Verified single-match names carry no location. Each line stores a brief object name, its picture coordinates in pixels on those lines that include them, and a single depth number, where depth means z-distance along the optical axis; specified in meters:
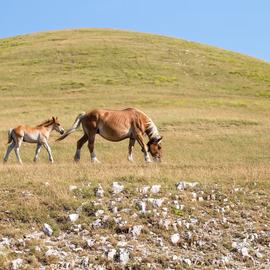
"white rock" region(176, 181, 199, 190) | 22.72
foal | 42.28
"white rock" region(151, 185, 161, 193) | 22.00
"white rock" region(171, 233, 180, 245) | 17.72
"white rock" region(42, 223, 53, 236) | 17.92
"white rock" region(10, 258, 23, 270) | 15.25
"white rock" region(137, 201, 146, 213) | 19.65
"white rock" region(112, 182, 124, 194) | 21.84
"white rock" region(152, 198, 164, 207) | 20.20
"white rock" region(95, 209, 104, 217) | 19.17
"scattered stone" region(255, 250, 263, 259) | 17.09
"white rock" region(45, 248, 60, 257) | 16.22
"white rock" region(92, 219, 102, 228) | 18.44
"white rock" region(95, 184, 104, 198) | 21.22
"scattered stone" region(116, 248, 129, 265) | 16.12
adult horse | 37.69
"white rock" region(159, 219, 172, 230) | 18.53
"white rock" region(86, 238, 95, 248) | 17.06
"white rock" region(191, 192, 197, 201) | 21.36
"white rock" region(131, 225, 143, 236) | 18.03
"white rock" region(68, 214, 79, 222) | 18.81
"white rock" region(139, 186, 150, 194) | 21.94
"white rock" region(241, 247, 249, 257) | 17.09
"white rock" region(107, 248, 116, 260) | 16.25
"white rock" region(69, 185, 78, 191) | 21.83
